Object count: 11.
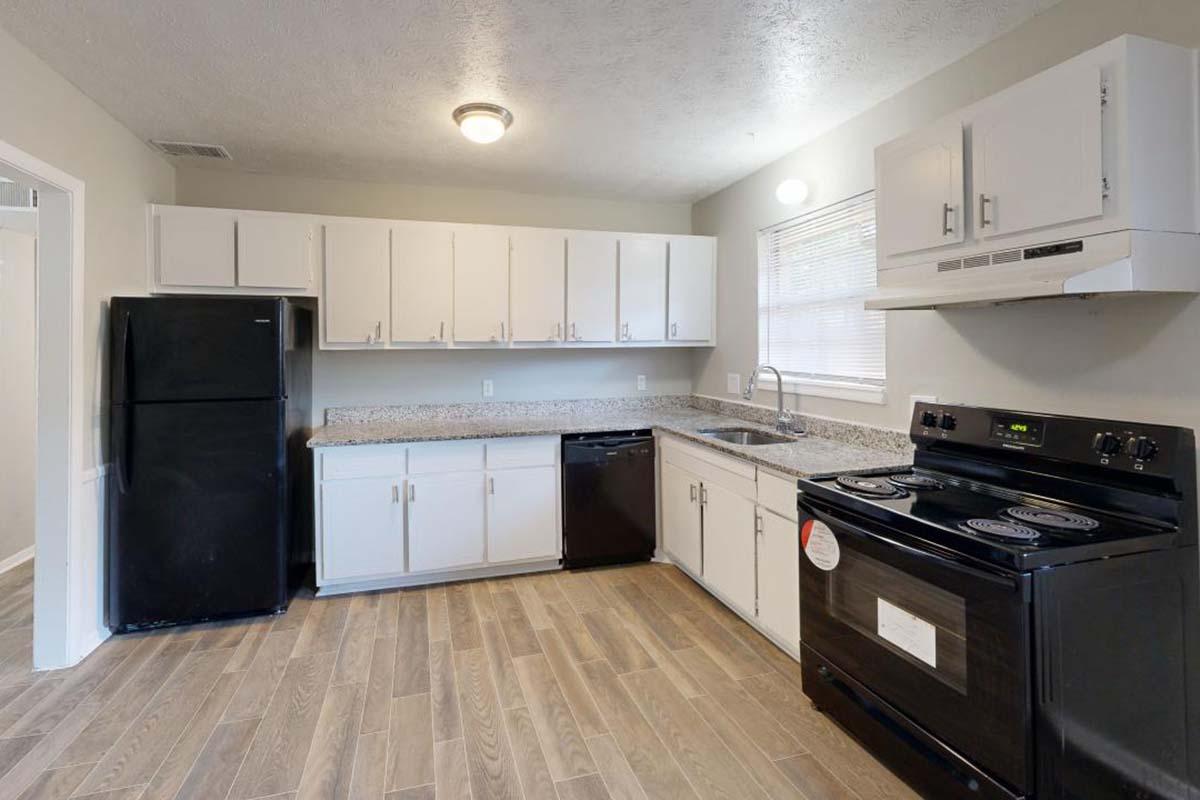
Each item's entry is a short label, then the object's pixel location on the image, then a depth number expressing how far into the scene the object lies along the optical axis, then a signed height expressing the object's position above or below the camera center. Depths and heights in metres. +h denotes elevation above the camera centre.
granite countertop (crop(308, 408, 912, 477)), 2.48 -0.16
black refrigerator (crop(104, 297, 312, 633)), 2.77 -0.26
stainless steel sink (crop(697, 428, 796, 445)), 3.41 -0.19
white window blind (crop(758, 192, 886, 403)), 2.85 +0.53
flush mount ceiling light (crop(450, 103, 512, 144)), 2.67 +1.28
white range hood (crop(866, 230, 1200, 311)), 1.48 +0.36
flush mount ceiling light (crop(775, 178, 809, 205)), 3.10 +1.10
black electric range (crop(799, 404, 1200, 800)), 1.41 -0.56
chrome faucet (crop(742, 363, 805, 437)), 3.26 -0.07
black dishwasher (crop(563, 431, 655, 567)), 3.56 -0.57
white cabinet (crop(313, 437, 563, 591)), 3.23 -0.59
